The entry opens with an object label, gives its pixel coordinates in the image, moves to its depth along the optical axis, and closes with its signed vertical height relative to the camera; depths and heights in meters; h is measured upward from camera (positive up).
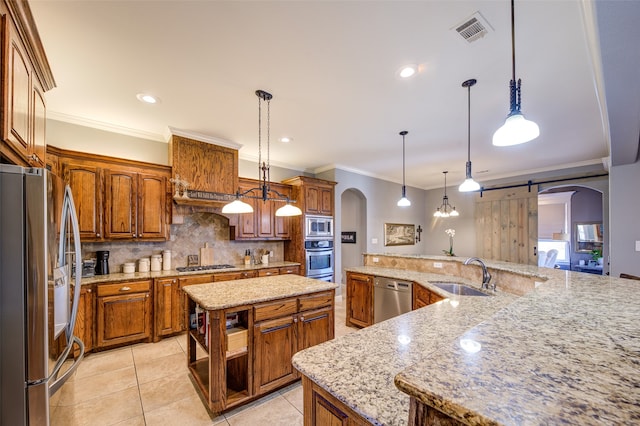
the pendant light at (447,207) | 7.01 +0.15
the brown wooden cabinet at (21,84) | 1.24 +0.71
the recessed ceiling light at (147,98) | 2.69 +1.19
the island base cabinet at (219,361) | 1.96 -1.17
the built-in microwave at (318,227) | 4.81 -0.27
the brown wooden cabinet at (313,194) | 4.82 +0.35
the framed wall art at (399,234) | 6.54 -0.56
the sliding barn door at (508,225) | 5.67 -0.28
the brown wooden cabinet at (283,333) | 2.15 -1.06
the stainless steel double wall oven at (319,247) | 4.78 -0.64
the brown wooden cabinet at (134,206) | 3.27 +0.09
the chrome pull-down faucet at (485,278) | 2.71 -0.68
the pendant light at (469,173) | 2.41 +0.39
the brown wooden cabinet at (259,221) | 4.36 -0.15
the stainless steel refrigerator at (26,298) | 1.11 -0.37
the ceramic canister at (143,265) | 3.59 -0.71
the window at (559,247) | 8.05 -1.10
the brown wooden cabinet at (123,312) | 3.02 -1.18
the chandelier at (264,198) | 2.59 +0.07
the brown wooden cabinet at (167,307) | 3.34 -1.21
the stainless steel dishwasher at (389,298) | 3.26 -1.09
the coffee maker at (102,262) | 3.36 -0.63
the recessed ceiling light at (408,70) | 2.19 +1.20
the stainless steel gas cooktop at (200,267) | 3.82 -0.82
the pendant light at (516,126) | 1.49 +0.50
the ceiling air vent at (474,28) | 1.68 +1.23
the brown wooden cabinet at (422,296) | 2.71 -0.92
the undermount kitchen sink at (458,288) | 2.84 -0.86
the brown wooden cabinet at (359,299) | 3.66 -1.24
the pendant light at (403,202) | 4.00 +0.16
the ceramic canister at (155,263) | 3.71 -0.70
